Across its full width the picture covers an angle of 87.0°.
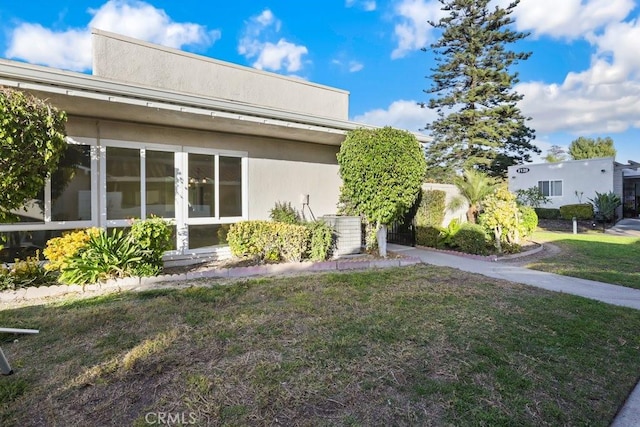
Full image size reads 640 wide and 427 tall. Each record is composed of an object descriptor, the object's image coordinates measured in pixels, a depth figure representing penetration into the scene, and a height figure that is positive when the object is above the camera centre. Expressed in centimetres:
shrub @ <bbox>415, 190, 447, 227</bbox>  1160 +9
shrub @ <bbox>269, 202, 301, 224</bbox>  958 -2
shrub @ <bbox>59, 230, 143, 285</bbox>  579 -87
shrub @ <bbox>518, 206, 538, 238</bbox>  1328 -25
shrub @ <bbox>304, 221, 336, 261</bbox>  811 -69
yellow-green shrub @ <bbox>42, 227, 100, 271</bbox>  587 -65
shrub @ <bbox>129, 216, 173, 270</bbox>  646 -52
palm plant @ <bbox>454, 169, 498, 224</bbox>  1272 +97
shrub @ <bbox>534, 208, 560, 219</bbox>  2422 +0
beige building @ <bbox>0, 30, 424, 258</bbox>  675 +164
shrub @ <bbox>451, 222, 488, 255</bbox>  1001 -80
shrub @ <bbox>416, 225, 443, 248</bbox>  1110 -79
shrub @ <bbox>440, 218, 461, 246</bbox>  1081 -63
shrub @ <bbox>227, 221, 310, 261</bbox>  777 -66
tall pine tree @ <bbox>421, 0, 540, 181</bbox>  3039 +1096
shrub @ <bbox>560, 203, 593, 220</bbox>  2179 +13
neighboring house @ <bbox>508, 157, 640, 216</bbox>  2364 +268
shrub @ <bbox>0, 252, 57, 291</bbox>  555 -110
